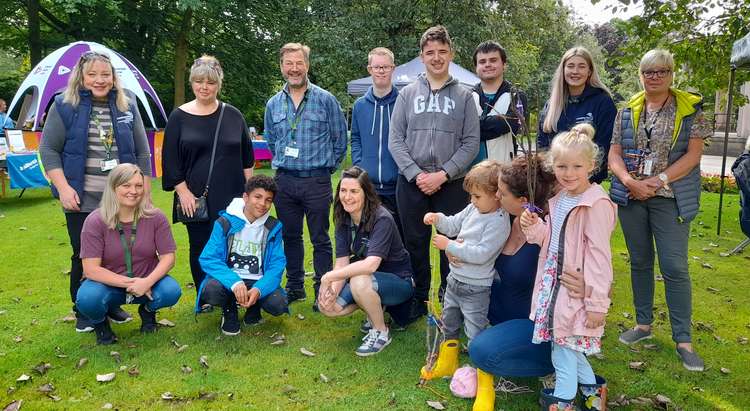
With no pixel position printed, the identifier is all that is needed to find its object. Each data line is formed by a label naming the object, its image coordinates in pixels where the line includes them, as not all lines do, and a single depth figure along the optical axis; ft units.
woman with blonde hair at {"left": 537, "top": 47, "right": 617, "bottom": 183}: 12.19
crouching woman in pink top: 12.08
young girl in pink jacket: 8.38
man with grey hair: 14.26
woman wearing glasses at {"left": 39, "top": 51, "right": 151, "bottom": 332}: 12.34
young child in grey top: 10.05
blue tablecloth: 29.81
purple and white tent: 37.78
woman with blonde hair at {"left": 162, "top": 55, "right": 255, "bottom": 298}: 13.28
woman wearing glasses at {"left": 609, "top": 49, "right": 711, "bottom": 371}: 11.17
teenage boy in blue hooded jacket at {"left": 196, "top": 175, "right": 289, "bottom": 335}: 12.59
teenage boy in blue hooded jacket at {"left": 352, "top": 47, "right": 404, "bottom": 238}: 14.17
